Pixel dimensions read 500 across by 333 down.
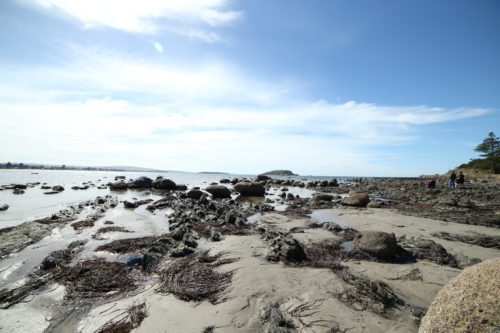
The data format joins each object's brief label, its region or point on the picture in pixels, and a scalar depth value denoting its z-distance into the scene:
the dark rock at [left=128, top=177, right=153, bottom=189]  33.47
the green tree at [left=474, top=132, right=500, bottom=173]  56.81
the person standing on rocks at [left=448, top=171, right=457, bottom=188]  28.14
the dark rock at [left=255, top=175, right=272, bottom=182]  49.34
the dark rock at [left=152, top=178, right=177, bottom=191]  32.22
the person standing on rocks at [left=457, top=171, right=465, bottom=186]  30.72
